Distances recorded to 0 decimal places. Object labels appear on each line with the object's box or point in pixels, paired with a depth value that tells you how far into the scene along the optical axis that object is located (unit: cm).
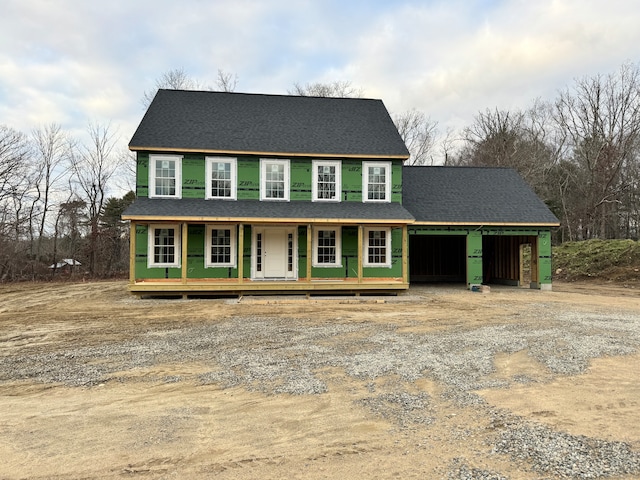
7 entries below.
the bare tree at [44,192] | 2416
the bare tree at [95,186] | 2575
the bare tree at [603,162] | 3066
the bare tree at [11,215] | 2186
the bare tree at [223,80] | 3325
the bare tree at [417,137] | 3612
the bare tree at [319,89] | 3572
